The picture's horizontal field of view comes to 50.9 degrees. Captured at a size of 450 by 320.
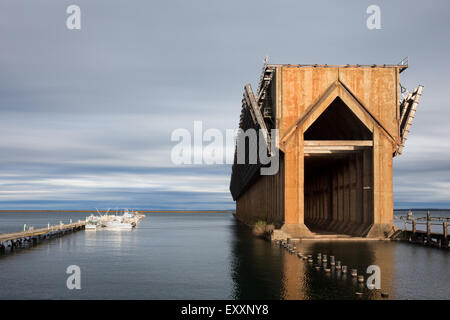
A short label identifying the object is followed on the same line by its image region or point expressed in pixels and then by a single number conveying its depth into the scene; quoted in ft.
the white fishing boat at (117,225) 368.93
